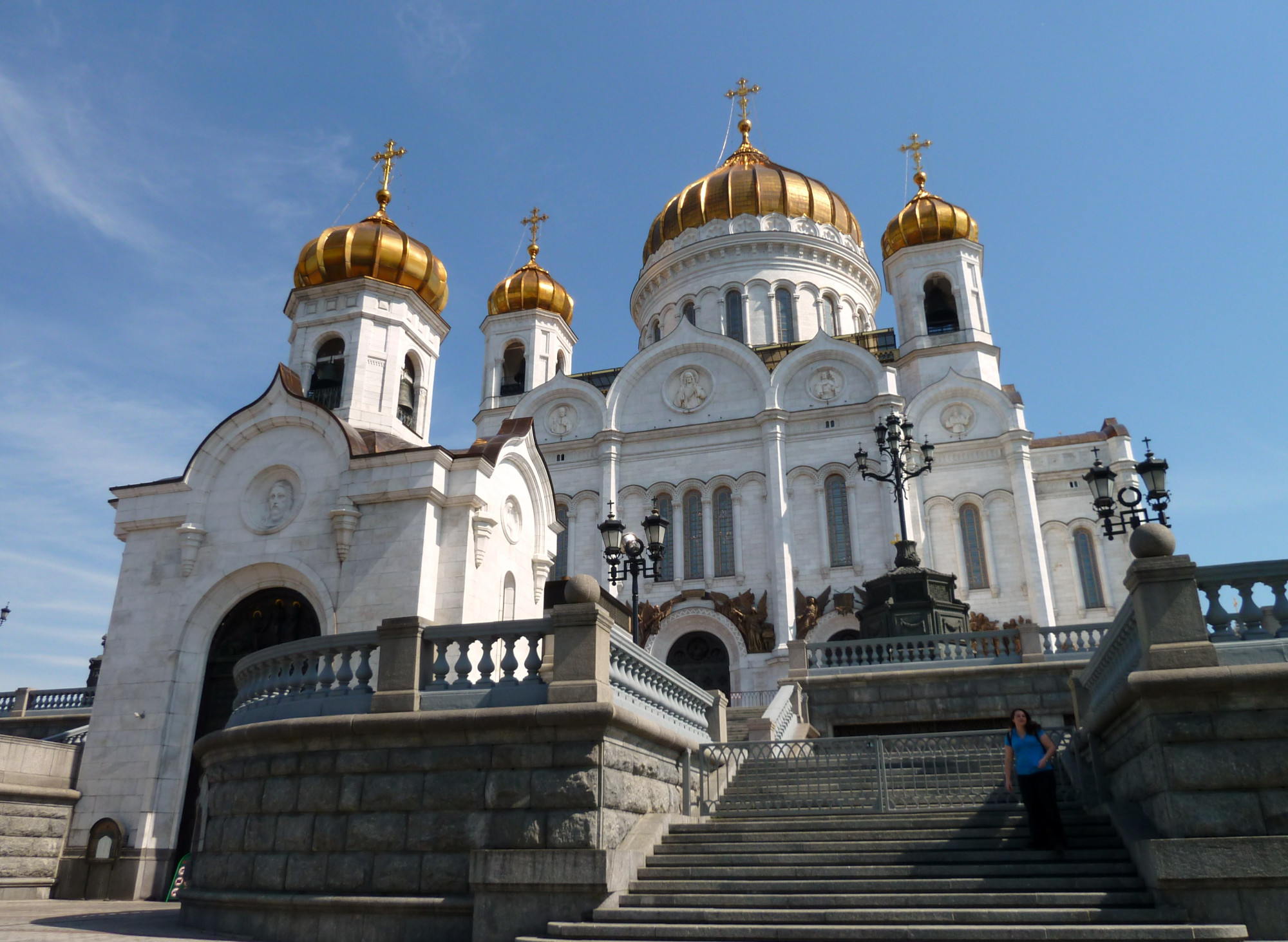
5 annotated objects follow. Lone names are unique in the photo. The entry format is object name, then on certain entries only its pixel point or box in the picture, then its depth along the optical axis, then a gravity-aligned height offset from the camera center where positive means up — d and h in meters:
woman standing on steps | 8.43 +0.65
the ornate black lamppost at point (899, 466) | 20.05 +8.14
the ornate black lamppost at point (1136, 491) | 14.94 +5.74
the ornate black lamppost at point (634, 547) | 14.80 +4.90
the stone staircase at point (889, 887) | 7.22 -0.17
